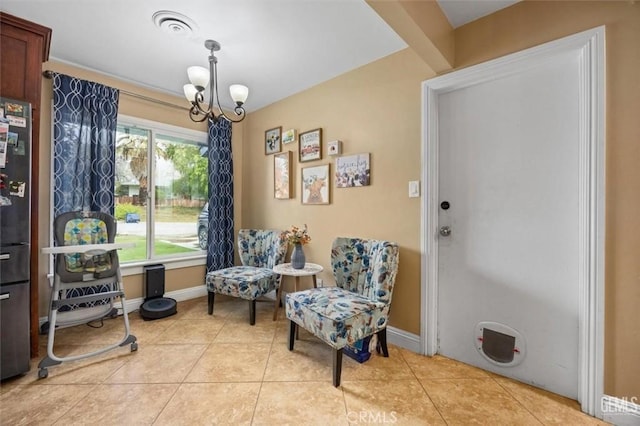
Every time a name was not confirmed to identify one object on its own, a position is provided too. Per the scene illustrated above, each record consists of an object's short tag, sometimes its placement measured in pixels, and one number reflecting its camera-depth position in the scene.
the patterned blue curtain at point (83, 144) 2.38
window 2.90
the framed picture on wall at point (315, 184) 2.69
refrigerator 1.66
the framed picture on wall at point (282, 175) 3.06
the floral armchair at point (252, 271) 2.57
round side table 2.43
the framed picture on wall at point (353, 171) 2.37
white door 1.58
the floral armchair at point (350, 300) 1.68
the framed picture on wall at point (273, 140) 3.20
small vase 2.56
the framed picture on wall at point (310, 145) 2.72
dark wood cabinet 1.78
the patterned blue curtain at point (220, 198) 3.34
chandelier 1.83
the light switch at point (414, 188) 2.06
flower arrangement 2.57
